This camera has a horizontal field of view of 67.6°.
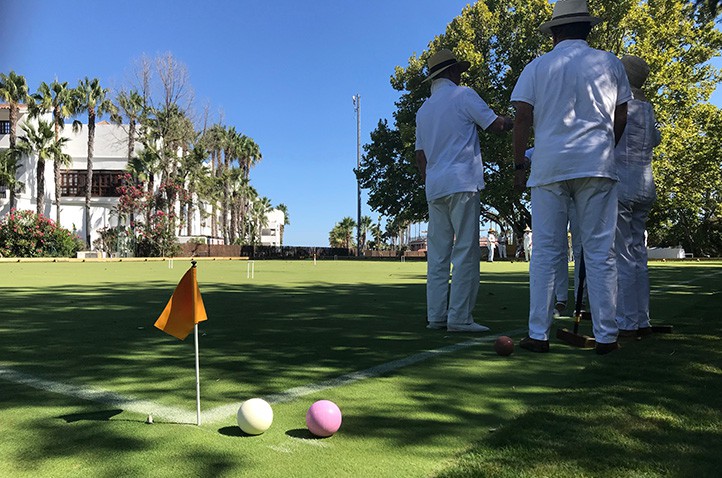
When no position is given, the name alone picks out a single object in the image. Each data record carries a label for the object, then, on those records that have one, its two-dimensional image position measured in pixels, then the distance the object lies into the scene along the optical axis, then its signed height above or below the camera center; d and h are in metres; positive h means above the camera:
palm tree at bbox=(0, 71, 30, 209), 43.75 +12.97
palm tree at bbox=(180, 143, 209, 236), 48.41 +7.67
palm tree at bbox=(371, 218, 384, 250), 119.50 +3.34
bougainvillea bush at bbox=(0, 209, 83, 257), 33.03 +1.08
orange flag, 2.43 -0.27
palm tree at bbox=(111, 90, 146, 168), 45.69 +12.57
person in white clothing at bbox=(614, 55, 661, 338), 4.69 +0.41
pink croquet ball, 2.19 -0.70
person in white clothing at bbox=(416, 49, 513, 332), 5.02 +0.58
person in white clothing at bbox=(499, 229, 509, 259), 38.58 +0.02
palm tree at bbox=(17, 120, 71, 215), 44.47 +8.95
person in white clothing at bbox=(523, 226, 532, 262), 26.77 +0.30
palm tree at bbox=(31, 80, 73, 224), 45.69 +12.68
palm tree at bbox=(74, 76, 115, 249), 48.12 +13.41
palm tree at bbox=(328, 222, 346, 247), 122.38 +2.96
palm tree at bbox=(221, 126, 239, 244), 65.81 +11.09
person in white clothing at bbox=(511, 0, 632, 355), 3.97 +0.67
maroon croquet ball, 3.85 -0.71
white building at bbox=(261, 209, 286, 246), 107.94 +4.93
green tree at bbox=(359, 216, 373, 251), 126.00 +5.99
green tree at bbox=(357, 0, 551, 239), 34.25 +10.29
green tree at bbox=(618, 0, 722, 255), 29.94 +8.88
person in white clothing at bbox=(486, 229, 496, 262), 29.28 +0.14
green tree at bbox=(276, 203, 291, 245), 134.65 +9.10
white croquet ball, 2.20 -0.68
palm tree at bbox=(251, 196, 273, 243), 96.19 +7.26
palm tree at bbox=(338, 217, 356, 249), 118.94 +5.02
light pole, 53.12 +9.99
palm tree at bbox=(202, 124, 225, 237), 51.81 +11.18
